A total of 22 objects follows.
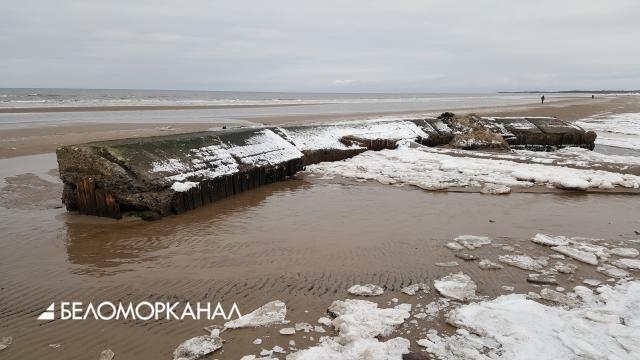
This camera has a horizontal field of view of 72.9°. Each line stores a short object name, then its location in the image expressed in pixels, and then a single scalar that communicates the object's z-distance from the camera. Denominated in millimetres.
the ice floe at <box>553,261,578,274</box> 4773
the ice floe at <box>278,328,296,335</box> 3551
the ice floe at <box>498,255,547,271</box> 4898
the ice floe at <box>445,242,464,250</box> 5434
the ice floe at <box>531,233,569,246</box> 5626
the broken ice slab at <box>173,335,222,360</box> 3240
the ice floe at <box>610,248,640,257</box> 5309
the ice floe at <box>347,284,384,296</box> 4238
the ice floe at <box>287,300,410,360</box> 3266
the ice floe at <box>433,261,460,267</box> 4918
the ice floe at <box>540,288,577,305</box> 4096
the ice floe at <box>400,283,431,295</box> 4277
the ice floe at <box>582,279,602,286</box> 4488
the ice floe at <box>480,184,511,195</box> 8297
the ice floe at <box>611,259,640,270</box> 4930
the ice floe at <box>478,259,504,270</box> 4859
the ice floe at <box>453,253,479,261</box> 5103
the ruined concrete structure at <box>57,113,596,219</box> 6434
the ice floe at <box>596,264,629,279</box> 4699
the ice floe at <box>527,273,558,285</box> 4523
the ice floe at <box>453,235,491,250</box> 5539
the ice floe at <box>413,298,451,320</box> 3828
